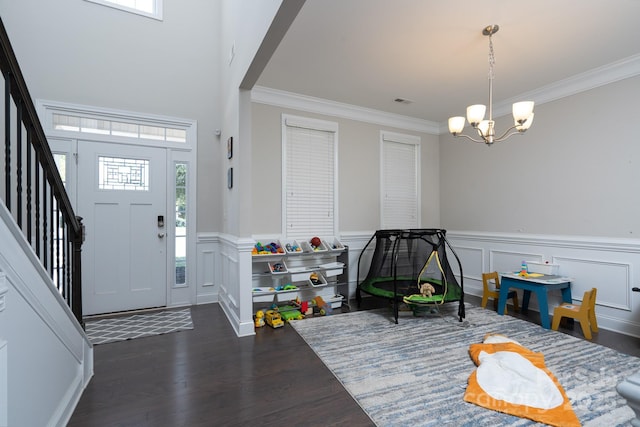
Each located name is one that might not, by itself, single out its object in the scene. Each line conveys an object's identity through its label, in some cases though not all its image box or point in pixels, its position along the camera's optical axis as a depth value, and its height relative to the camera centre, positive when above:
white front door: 3.46 -0.10
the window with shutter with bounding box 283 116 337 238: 3.95 +0.53
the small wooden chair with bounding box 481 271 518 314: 3.72 -0.96
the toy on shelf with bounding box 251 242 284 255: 3.49 -0.39
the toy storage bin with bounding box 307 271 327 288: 3.63 -0.80
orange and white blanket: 1.77 -1.13
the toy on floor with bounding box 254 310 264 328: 3.21 -1.10
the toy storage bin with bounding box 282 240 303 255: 3.68 -0.38
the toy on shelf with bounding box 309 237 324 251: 3.89 -0.34
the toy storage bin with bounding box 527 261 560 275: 3.44 -0.60
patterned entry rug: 2.92 -1.15
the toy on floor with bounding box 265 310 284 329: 3.18 -1.09
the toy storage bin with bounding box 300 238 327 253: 3.80 -0.40
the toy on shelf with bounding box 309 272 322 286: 3.69 -0.77
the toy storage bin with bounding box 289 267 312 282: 3.67 -0.71
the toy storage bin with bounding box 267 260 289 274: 3.51 -0.60
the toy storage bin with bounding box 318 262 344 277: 3.78 -0.66
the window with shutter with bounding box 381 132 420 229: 4.63 +0.55
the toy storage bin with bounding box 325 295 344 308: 3.80 -1.07
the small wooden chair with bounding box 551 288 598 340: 2.87 -0.96
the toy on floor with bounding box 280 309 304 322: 3.37 -1.11
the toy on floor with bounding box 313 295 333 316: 3.59 -1.08
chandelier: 2.37 +0.81
